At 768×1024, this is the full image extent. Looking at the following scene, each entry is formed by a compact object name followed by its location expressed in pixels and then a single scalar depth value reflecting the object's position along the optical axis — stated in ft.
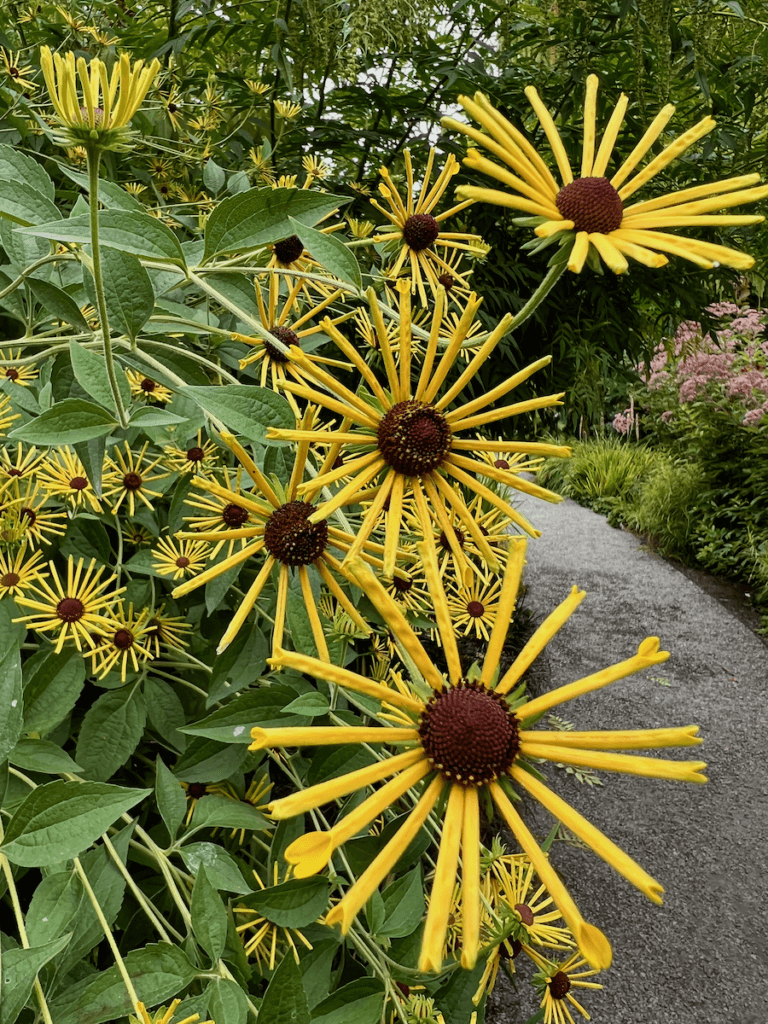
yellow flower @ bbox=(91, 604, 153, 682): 1.95
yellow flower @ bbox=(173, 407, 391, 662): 1.51
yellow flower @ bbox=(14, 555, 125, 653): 1.86
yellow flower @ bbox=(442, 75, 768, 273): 1.14
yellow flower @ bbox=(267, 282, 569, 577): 1.35
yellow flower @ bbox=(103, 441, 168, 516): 2.19
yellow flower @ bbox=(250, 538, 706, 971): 0.99
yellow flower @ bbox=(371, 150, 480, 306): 2.29
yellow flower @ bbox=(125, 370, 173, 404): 2.43
